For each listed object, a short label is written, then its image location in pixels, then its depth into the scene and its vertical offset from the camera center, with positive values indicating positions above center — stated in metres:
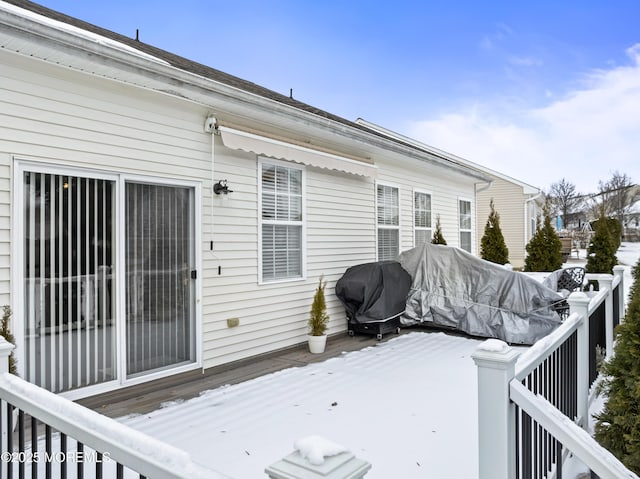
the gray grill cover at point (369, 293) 6.27 -0.78
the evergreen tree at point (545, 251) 11.26 -0.36
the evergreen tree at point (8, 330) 3.15 -0.65
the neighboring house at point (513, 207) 17.11 +1.17
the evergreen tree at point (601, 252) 11.08 -0.39
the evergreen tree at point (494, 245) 11.38 -0.20
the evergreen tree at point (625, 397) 1.99 -0.76
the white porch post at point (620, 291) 5.84 -0.72
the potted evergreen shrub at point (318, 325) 5.64 -1.11
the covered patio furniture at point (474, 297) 6.06 -0.88
